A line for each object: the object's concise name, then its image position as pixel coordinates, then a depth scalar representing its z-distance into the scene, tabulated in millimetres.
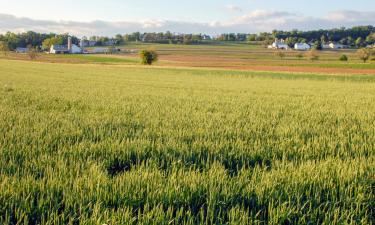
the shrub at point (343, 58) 123812
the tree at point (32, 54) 126900
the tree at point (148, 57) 106875
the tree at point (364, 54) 117706
